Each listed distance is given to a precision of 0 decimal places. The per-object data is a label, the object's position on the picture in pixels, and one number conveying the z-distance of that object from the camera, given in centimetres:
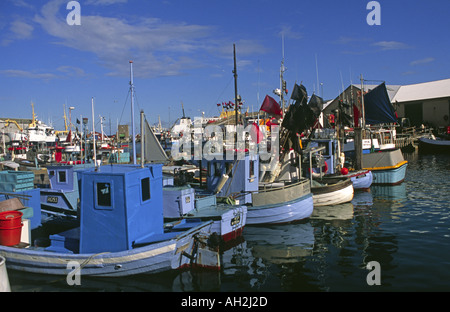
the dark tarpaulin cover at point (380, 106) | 3969
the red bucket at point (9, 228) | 1188
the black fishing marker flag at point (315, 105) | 2325
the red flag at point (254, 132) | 2548
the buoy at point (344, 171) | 2681
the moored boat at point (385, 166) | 2939
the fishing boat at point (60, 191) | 1852
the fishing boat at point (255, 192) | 1709
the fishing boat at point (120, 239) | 1049
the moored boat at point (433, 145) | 5895
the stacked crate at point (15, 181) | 1484
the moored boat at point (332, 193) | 2184
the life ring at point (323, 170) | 2513
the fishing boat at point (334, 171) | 2695
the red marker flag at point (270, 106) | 3148
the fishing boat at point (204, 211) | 1445
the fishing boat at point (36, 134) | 6218
